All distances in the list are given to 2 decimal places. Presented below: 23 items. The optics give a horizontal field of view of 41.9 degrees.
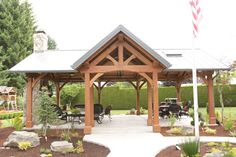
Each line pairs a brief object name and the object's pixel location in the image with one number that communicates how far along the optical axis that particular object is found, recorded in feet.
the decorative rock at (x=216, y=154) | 23.07
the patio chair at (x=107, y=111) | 58.11
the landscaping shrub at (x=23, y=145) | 32.24
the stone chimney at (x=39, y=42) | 62.13
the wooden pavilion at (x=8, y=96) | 91.66
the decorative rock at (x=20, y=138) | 33.40
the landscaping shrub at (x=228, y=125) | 41.68
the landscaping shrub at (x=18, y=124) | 39.60
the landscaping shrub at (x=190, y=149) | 24.52
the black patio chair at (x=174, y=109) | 55.01
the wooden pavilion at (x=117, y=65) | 41.70
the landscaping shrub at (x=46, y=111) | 37.50
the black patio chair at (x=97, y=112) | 52.34
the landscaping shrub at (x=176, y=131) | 40.91
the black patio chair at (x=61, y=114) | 52.67
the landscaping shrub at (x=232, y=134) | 38.27
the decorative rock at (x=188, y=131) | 40.01
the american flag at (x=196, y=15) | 29.66
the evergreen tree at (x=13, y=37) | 107.14
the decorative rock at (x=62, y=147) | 30.79
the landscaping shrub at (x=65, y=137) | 35.68
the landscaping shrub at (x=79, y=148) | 30.81
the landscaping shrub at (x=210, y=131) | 40.57
